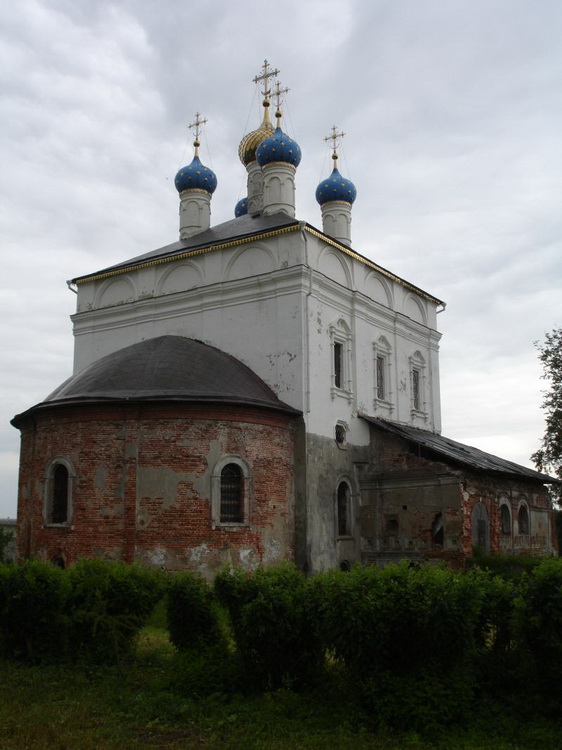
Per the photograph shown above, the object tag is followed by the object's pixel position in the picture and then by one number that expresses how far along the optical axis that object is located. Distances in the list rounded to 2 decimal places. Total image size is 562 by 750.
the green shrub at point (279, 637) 7.32
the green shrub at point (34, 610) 8.61
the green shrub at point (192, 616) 8.43
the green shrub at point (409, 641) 6.39
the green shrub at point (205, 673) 7.48
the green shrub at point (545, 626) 6.42
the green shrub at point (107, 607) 8.69
